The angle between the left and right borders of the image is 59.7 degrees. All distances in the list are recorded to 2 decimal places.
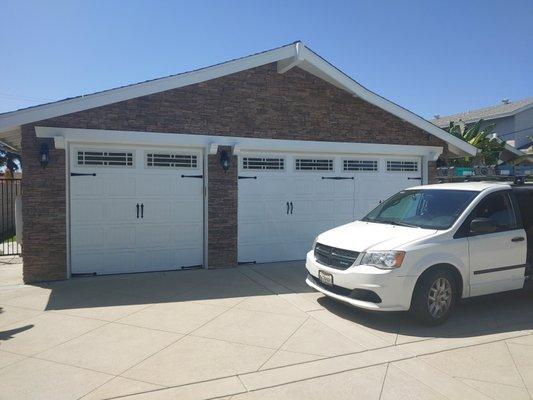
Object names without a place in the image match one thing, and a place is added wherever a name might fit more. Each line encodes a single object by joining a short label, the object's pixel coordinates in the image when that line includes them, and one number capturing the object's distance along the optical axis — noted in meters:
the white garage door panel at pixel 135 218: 8.67
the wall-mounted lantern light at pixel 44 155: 8.17
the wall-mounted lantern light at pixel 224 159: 9.45
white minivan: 5.78
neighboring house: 26.42
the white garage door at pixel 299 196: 9.96
